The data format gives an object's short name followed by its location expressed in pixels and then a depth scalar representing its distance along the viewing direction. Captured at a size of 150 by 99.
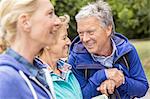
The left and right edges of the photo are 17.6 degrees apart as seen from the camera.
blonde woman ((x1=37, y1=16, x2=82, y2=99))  2.70
